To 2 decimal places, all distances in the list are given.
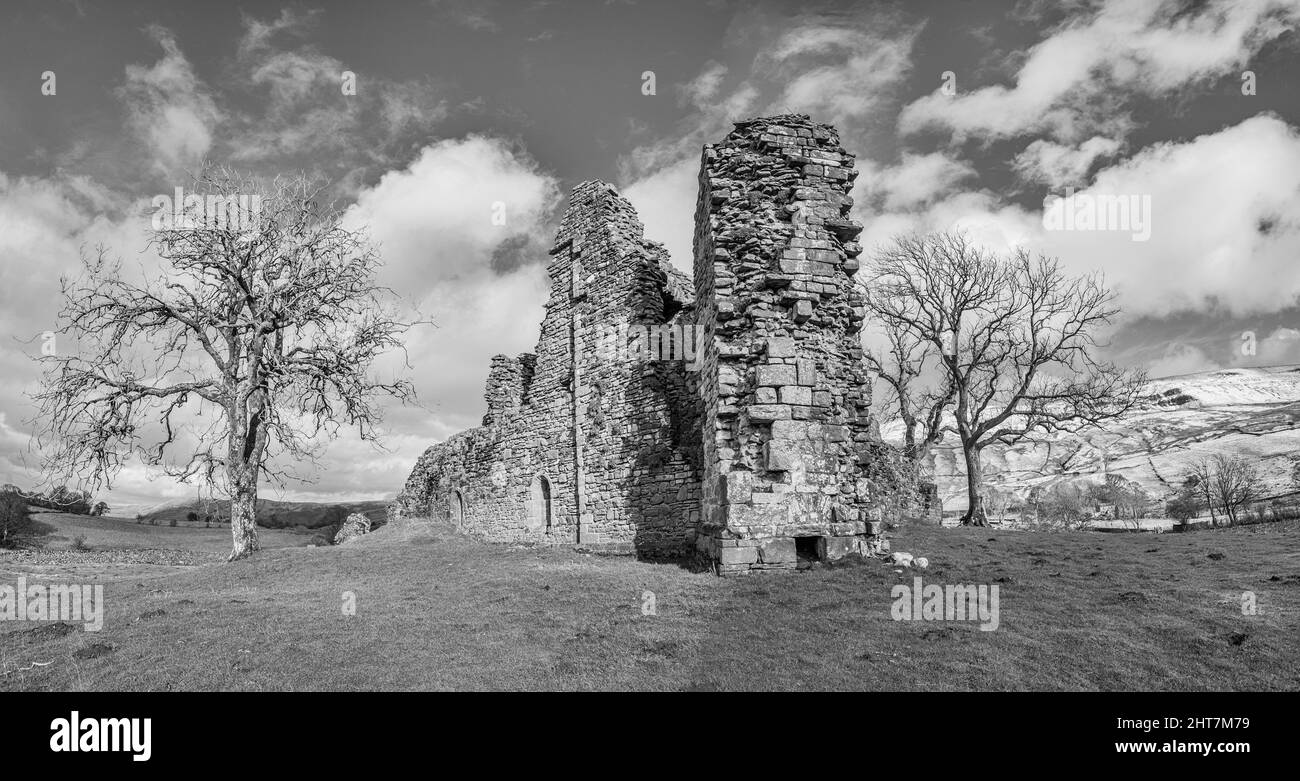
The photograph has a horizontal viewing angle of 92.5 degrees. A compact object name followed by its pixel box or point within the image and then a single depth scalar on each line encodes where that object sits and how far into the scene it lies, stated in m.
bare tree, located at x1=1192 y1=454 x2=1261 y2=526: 34.44
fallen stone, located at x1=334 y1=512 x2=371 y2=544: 29.91
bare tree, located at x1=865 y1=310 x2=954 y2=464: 28.80
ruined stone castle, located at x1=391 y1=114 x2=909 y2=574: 11.82
